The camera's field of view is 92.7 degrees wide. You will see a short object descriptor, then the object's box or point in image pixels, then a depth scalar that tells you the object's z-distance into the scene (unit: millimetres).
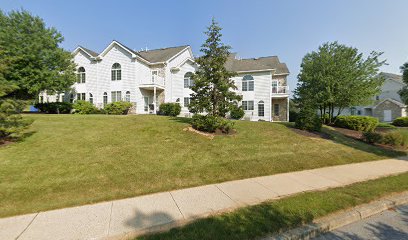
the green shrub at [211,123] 10693
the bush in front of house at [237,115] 23531
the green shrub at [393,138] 11812
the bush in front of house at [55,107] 22188
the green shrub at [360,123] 17453
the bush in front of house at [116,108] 21156
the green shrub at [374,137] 12047
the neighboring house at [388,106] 35875
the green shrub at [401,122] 26969
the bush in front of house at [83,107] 21720
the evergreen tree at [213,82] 10562
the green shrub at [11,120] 7393
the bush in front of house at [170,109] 21897
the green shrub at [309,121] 13070
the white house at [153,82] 23016
